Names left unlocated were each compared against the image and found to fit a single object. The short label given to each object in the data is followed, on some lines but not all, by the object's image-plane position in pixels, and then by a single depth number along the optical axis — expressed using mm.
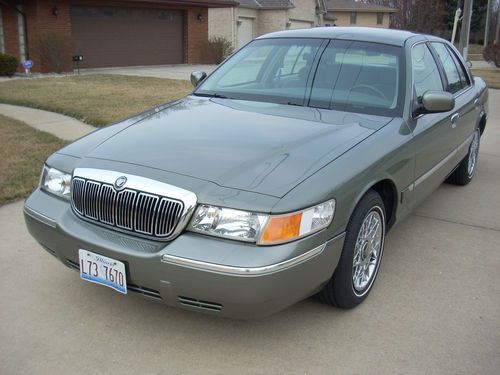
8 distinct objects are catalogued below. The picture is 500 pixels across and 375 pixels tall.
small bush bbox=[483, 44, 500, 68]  23922
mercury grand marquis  2510
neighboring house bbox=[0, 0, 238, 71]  19062
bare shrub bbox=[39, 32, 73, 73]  18594
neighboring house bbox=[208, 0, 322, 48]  30828
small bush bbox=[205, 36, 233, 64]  25781
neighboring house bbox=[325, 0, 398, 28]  57144
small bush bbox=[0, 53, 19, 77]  16922
